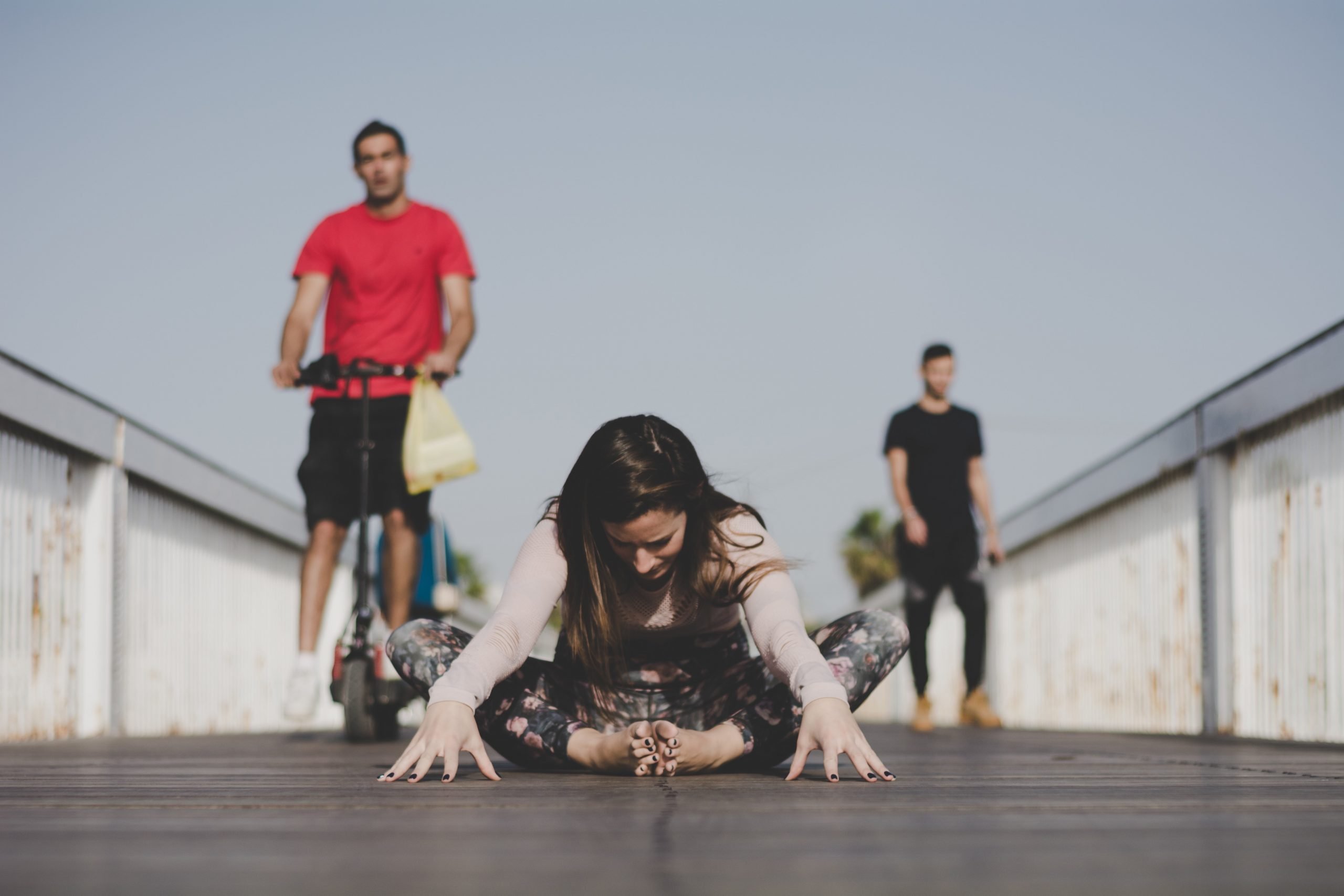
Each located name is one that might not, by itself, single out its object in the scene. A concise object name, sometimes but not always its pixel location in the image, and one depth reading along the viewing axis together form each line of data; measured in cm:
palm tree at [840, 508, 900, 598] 5278
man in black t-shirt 701
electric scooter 477
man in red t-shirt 498
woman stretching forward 265
